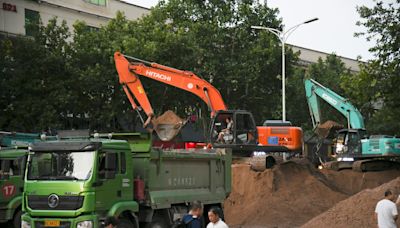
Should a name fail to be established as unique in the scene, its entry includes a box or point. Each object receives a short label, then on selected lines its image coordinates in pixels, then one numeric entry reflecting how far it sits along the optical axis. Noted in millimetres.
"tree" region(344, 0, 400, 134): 21734
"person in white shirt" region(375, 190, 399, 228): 12094
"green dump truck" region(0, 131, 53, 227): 16922
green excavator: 31500
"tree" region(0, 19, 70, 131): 30797
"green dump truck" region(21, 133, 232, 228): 13094
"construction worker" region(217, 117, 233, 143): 24281
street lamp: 36800
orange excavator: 24297
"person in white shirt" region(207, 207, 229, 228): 10062
